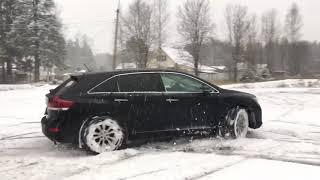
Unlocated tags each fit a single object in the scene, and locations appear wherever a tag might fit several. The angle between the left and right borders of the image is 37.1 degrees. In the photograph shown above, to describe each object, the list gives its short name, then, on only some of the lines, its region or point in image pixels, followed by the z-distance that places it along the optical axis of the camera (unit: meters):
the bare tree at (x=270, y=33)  93.46
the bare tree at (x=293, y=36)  90.94
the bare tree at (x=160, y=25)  64.62
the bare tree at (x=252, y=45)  72.50
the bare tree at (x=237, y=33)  68.67
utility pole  43.80
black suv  7.98
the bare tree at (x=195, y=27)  59.31
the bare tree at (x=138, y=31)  57.25
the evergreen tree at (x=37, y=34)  55.94
